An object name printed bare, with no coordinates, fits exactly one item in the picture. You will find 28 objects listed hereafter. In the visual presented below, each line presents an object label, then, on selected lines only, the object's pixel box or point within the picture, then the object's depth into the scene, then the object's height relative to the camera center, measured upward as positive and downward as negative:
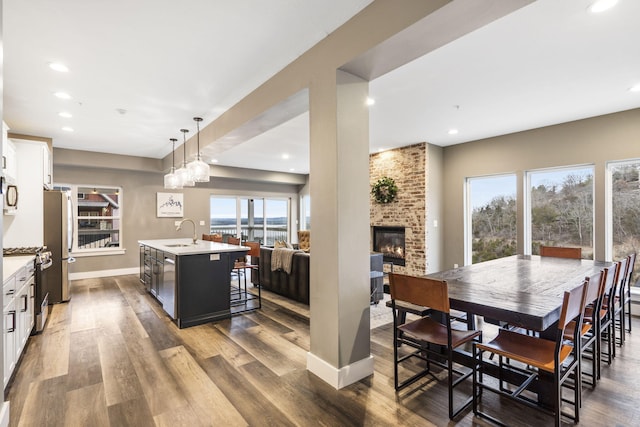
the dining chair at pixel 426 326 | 1.97 -0.84
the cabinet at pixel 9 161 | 3.67 +0.67
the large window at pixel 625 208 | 4.20 +0.05
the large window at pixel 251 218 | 8.69 -0.11
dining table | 1.80 -0.56
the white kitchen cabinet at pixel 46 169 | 4.53 +0.70
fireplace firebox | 6.32 -0.62
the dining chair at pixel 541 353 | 1.73 -0.86
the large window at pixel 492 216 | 5.44 -0.06
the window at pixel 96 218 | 6.67 -0.07
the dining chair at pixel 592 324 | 1.97 -0.85
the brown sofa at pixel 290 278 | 4.65 -1.04
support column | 2.34 -0.12
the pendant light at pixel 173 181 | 4.66 +0.51
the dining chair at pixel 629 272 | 2.99 -0.60
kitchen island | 3.71 -0.83
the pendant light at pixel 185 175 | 4.27 +0.55
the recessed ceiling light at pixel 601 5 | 2.04 +1.36
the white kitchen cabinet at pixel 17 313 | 2.34 -0.83
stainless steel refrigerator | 4.57 -0.37
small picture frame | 7.46 +0.23
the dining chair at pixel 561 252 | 3.86 -0.51
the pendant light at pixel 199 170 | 4.12 +0.58
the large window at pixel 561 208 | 4.63 +0.06
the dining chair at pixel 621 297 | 2.67 -0.77
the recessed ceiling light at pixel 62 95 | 3.44 +1.34
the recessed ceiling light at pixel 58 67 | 2.80 +1.35
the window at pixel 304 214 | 10.17 -0.01
